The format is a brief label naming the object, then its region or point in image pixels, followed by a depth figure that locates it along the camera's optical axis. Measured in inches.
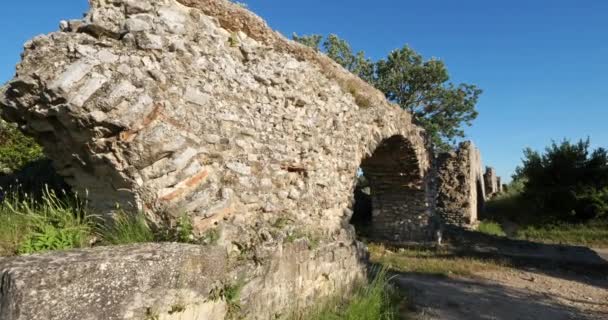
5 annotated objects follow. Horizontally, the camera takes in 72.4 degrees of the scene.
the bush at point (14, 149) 259.1
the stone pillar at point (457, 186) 495.2
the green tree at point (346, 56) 919.7
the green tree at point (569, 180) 516.7
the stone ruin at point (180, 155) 84.4
